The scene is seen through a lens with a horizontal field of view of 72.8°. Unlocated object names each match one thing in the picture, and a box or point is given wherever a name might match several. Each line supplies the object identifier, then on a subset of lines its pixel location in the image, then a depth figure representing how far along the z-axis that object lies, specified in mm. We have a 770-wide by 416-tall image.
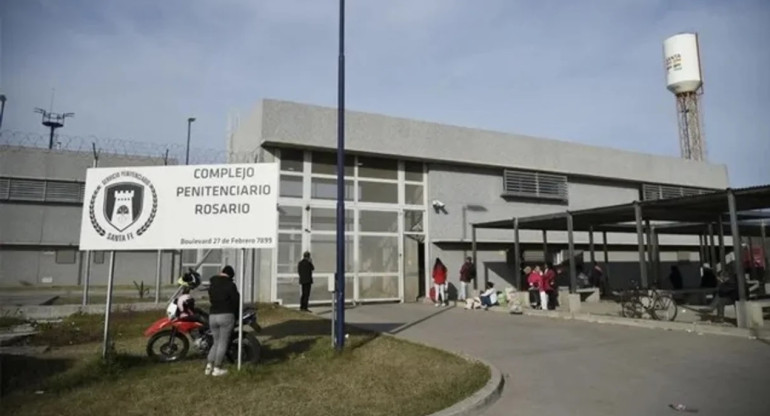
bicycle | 12992
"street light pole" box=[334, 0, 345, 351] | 9109
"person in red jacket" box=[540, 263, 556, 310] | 16656
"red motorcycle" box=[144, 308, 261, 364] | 8352
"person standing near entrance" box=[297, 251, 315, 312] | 16266
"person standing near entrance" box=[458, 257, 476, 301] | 19609
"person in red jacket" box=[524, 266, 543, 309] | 17089
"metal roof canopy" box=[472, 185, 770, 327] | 11884
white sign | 8391
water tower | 41375
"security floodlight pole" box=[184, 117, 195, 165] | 14953
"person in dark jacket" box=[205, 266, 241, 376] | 7535
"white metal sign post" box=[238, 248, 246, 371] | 7661
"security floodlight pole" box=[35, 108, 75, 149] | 39444
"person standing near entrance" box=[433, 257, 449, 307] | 19109
